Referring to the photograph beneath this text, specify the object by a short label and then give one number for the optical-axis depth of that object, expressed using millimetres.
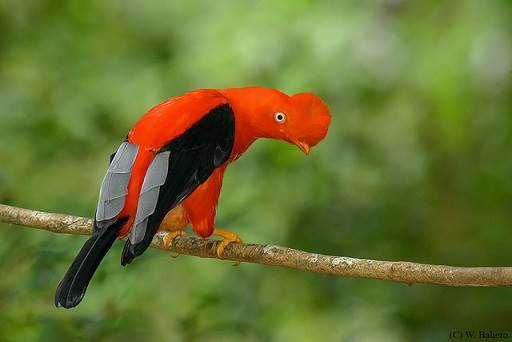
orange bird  4840
